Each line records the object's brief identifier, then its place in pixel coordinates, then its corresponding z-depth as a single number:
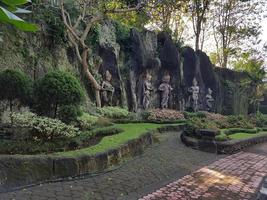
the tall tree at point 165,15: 9.27
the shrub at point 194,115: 10.32
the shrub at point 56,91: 4.31
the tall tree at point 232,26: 16.97
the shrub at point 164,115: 8.76
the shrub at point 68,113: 4.46
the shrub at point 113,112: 7.75
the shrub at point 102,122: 6.07
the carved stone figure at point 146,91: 10.39
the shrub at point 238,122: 9.40
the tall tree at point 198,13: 15.20
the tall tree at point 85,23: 7.83
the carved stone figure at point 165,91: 11.25
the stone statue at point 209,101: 13.77
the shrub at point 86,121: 4.98
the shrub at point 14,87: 4.44
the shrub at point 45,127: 3.94
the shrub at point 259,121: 11.07
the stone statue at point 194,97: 12.75
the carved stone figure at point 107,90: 8.66
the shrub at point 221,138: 6.12
